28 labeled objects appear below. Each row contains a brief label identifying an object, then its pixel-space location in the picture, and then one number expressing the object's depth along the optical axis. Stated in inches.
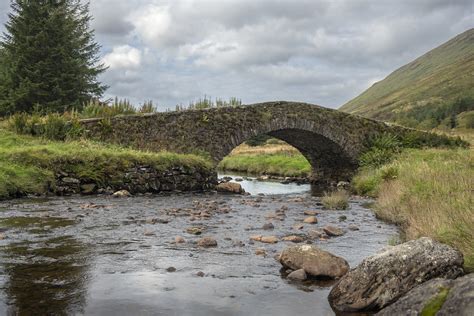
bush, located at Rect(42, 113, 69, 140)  797.9
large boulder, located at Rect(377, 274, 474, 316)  171.9
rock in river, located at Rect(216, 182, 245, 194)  797.2
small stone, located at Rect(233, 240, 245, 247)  341.7
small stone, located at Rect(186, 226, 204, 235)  384.0
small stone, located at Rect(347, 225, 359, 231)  423.2
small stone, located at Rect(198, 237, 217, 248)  335.0
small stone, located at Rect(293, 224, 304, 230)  420.5
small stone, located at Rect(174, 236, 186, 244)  344.2
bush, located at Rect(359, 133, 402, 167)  1069.7
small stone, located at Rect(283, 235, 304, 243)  360.5
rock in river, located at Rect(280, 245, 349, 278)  264.1
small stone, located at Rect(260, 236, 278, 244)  356.2
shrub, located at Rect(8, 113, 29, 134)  811.4
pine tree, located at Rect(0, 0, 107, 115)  1175.0
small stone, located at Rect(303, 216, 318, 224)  455.4
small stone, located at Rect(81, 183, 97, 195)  655.1
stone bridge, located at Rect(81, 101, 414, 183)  861.2
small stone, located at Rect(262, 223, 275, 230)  418.2
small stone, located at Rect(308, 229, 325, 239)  380.8
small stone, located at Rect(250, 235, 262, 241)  364.1
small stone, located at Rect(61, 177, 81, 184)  648.4
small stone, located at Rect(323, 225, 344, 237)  391.4
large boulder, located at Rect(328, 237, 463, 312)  215.2
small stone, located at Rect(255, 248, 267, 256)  314.5
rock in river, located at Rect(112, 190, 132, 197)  641.6
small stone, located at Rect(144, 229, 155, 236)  370.9
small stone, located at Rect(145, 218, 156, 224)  430.0
